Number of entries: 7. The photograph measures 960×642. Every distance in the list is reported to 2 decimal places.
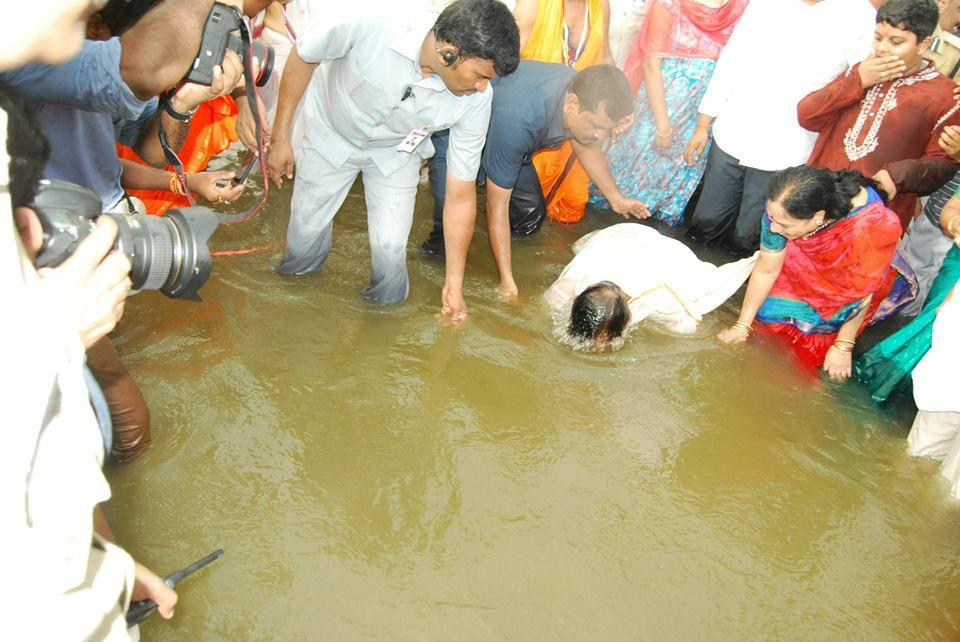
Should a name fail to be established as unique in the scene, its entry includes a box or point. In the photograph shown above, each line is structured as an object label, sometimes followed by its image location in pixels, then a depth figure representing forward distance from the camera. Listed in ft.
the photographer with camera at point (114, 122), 5.42
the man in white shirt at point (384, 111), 8.41
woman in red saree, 10.02
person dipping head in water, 11.27
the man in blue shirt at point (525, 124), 10.24
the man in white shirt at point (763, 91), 12.04
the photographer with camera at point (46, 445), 2.61
